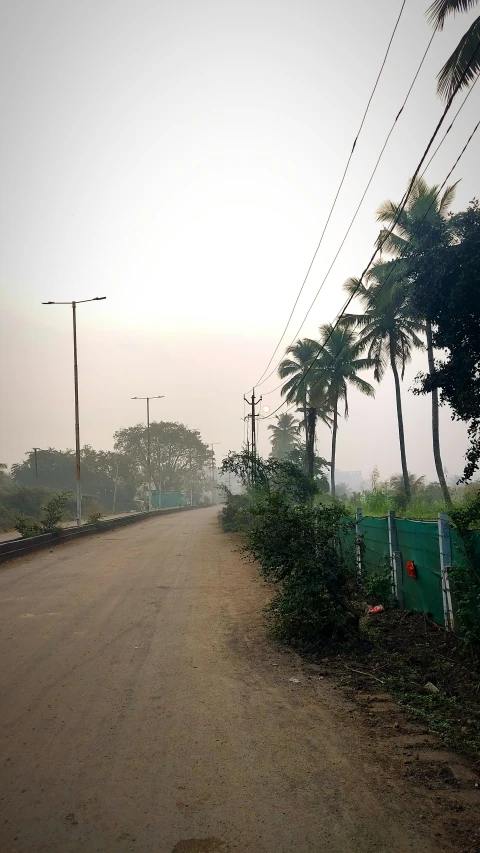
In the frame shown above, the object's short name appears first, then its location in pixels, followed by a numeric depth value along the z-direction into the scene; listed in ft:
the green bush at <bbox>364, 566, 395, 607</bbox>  31.04
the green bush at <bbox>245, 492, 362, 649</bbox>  24.59
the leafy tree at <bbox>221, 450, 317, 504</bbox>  73.51
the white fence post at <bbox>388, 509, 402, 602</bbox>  30.50
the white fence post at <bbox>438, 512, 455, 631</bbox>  22.84
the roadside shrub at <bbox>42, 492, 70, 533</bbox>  73.51
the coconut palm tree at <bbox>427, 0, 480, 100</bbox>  35.38
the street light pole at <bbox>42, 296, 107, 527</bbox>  88.60
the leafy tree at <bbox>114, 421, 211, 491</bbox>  266.16
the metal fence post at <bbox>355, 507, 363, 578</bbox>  36.37
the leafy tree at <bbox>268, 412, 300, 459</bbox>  229.66
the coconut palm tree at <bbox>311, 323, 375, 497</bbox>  110.93
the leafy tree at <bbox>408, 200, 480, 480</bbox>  39.37
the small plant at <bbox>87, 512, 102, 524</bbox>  94.43
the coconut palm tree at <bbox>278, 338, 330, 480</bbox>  107.76
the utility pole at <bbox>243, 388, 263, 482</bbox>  126.03
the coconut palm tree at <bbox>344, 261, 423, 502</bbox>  90.12
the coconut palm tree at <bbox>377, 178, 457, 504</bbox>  76.48
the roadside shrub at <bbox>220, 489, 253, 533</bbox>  93.58
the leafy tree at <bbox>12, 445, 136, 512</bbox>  225.35
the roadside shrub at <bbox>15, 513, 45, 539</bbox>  69.62
